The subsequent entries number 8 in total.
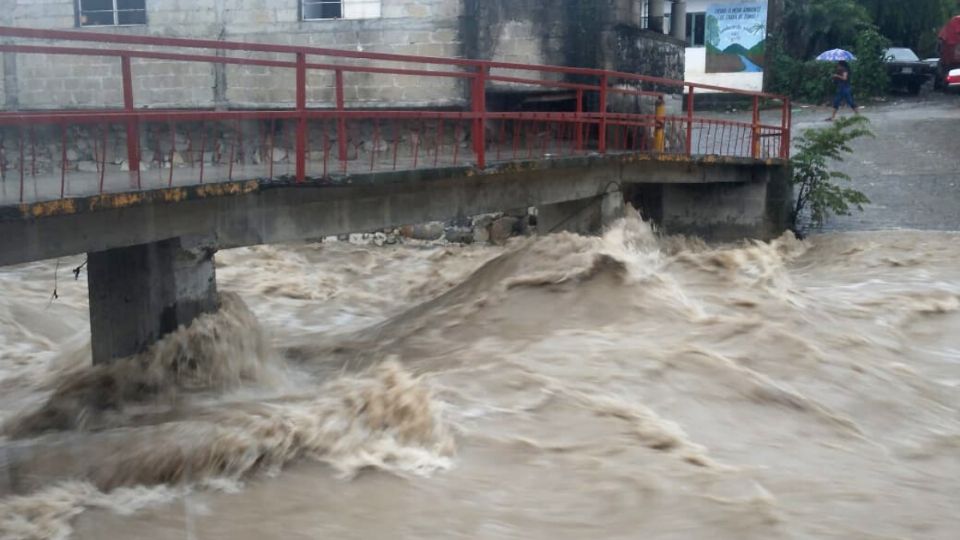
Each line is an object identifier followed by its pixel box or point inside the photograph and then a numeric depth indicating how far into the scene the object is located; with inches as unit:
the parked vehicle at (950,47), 967.6
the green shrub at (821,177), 534.6
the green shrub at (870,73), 968.9
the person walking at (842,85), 822.5
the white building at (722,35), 986.1
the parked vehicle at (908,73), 975.0
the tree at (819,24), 1024.9
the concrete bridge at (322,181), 231.9
